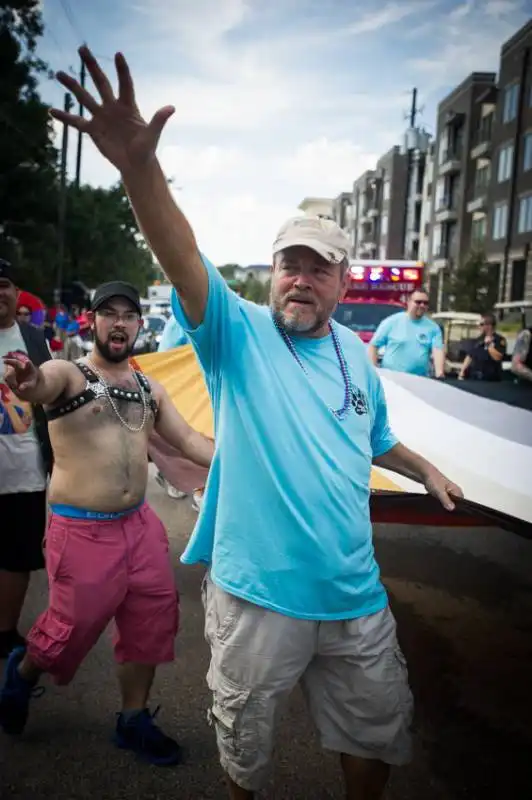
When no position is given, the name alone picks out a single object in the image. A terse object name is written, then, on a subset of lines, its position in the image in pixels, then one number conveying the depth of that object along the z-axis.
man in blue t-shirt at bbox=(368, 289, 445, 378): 7.66
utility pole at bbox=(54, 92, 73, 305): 25.77
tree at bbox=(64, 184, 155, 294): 33.44
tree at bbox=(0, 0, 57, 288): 21.59
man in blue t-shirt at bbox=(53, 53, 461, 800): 2.20
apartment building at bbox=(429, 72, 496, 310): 44.81
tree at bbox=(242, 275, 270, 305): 84.35
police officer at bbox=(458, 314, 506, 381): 9.27
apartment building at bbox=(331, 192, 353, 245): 84.38
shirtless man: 3.06
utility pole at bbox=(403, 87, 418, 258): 35.91
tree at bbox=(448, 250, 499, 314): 36.88
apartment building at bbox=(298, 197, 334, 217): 98.77
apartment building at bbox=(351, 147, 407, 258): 63.78
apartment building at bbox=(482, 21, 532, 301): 34.25
